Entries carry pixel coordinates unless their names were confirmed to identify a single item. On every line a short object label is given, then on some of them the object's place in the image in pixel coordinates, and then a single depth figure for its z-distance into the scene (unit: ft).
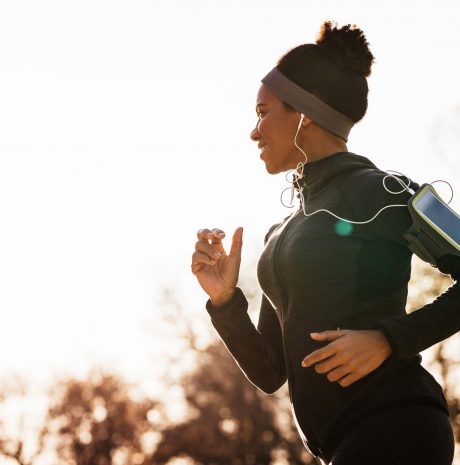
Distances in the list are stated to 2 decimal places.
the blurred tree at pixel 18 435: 123.44
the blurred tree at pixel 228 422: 105.19
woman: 9.04
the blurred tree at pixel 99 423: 124.47
